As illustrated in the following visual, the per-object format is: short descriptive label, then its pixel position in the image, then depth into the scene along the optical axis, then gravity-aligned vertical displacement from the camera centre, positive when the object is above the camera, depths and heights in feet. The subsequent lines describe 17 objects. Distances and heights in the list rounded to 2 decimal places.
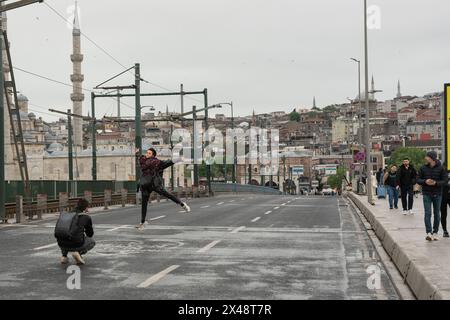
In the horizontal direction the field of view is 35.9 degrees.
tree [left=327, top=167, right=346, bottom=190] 581.32 -19.51
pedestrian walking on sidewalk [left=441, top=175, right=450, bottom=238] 47.06 -3.22
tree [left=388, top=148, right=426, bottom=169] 498.81 +0.78
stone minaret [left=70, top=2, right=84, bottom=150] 384.27 +46.58
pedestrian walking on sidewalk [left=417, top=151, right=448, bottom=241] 44.73 -1.73
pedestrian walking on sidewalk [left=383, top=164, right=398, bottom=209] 83.46 -3.38
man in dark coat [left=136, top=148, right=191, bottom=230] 55.57 -1.19
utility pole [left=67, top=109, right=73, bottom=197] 182.45 +1.79
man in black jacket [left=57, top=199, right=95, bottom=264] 36.63 -4.38
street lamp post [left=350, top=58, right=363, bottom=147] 183.01 +21.12
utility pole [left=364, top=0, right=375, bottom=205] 106.98 +6.80
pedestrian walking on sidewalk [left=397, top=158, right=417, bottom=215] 71.31 -2.18
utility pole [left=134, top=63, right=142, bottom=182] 132.87 +12.17
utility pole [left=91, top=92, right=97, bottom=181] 154.55 +8.79
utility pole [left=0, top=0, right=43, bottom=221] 72.38 +0.73
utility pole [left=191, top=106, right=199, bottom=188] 198.73 -4.49
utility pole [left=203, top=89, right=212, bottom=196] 178.44 +8.25
